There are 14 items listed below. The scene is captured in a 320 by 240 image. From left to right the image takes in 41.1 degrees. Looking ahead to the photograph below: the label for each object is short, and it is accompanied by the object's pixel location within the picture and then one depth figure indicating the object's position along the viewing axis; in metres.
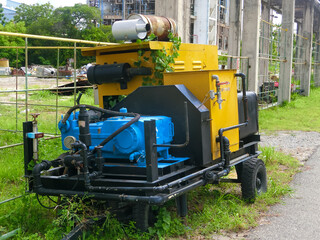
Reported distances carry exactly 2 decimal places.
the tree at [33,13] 72.38
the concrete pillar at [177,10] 8.71
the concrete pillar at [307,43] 25.16
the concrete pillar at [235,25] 15.16
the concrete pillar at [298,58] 24.73
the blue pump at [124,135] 4.48
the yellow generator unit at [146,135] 4.29
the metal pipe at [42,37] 6.06
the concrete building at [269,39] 9.55
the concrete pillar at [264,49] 17.01
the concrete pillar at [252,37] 14.95
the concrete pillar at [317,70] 31.77
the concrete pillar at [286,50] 19.34
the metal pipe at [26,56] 6.62
